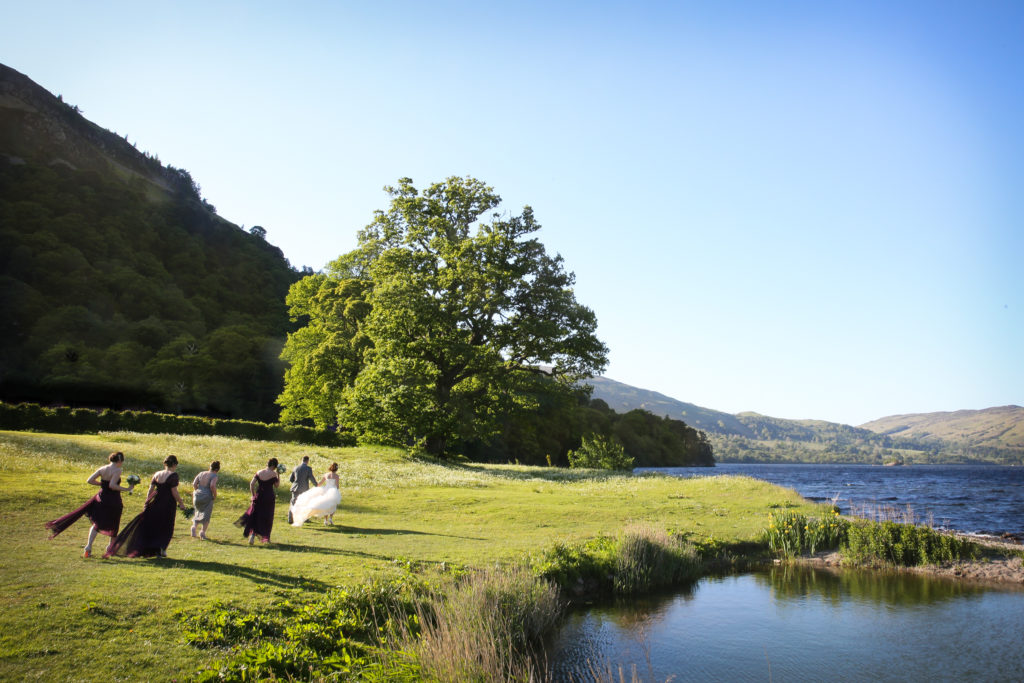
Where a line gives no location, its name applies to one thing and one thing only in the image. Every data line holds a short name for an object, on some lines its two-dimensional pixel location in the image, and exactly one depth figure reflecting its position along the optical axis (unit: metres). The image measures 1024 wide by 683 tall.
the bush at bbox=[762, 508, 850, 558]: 22.48
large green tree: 41.84
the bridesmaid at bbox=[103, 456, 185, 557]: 12.80
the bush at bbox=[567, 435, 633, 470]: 54.97
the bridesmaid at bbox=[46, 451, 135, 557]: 12.64
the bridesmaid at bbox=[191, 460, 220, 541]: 15.03
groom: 20.00
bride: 19.16
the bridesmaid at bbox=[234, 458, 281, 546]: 15.65
